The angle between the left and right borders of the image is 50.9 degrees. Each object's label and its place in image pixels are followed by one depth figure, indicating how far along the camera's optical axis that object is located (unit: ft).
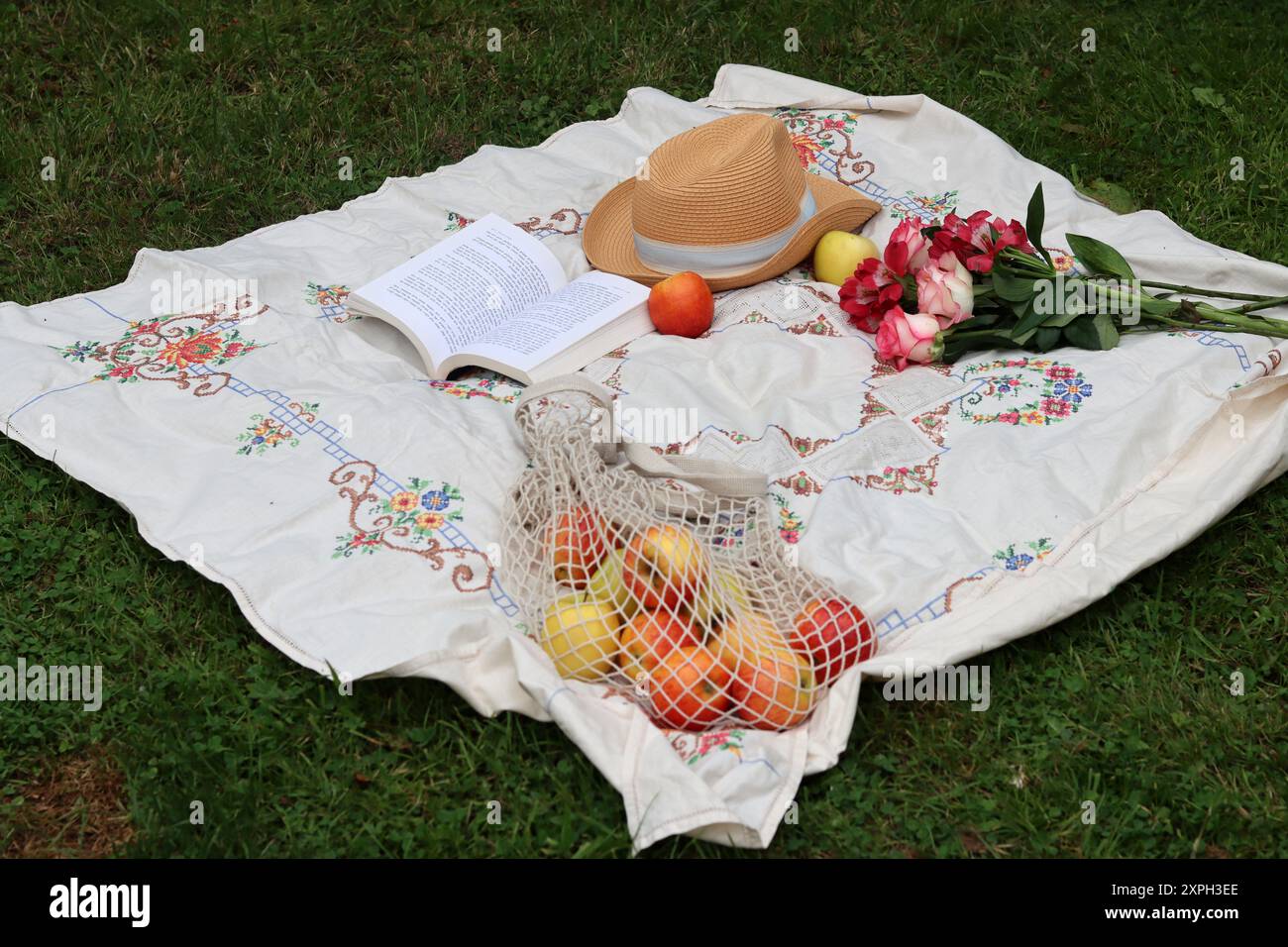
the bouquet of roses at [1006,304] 9.95
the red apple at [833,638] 7.73
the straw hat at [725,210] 10.81
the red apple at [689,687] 7.44
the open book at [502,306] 10.30
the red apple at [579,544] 7.94
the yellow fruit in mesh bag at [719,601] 7.56
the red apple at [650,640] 7.52
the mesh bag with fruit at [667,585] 7.48
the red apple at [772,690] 7.43
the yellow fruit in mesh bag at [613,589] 7.72
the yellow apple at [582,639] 7.64
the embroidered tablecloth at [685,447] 7.73
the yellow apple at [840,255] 11.21
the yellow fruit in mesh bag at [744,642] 7.45
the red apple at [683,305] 10.57
